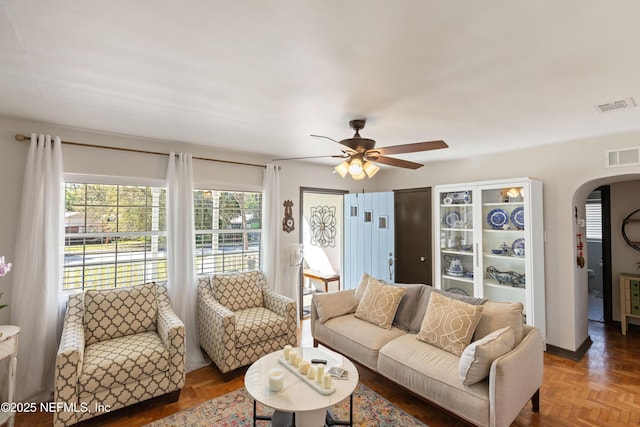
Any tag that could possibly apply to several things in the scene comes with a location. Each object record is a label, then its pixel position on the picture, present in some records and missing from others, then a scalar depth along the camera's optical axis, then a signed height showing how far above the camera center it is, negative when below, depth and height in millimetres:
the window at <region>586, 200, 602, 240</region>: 5027 -17
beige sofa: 1930 -1085
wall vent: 2934 +606
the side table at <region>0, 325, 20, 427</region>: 2114 -930
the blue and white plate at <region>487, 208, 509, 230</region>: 3719 +8
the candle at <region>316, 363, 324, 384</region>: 1996 -1023
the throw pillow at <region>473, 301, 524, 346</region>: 2326 -796
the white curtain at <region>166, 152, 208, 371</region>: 3291 -305
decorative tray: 1925 -1085
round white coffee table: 1817 -1105
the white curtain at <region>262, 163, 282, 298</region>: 4043 -133
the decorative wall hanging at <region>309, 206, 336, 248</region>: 6266 -110
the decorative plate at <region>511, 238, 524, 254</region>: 3590 -314
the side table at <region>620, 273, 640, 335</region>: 3996 -1106
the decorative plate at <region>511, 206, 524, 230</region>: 3564 +12
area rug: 2299 -1545
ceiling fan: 2404 +543
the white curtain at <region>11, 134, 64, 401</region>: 2559 -426
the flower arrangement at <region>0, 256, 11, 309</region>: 2049 -316
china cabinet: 3371 -291
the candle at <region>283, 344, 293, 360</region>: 2338 -1026
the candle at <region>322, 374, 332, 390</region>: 1954 -1051
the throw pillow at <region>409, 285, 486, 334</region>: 2867 -858
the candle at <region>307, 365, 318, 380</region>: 2061 -1051
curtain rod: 2607 +740
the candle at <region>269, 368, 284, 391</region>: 1942 -1043
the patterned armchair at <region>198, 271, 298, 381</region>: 2902 -1046
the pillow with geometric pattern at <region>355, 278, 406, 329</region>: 3006 -870
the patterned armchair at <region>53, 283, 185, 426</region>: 2150 -1059
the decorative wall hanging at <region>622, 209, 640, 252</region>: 4152 -129
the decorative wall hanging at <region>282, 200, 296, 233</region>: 4352 +29
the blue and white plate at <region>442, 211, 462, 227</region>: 4168 +13
